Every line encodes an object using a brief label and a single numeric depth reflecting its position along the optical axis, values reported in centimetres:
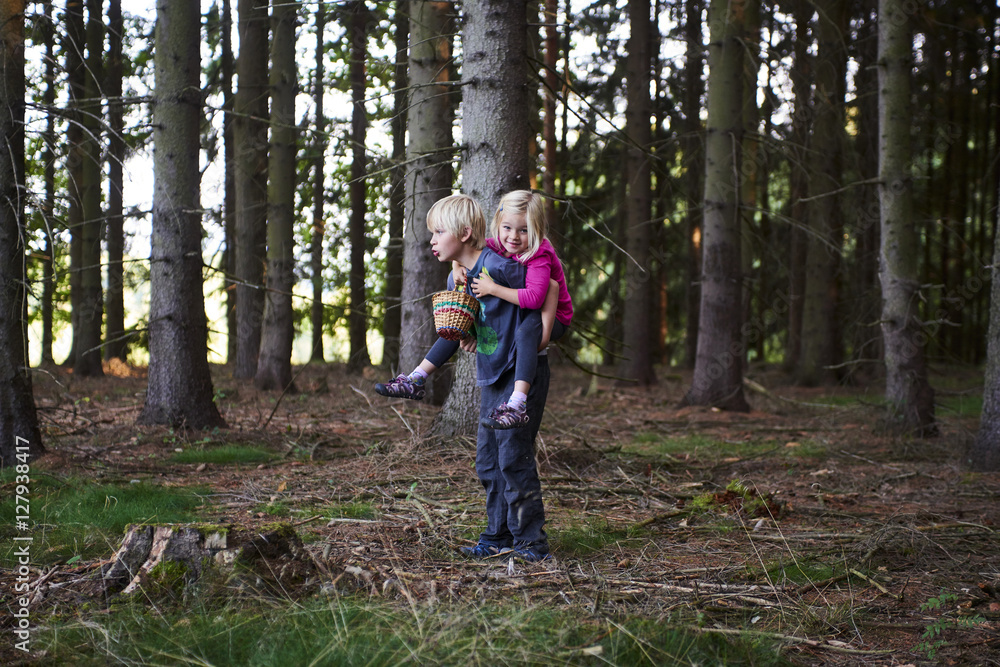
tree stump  311
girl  361
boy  375
